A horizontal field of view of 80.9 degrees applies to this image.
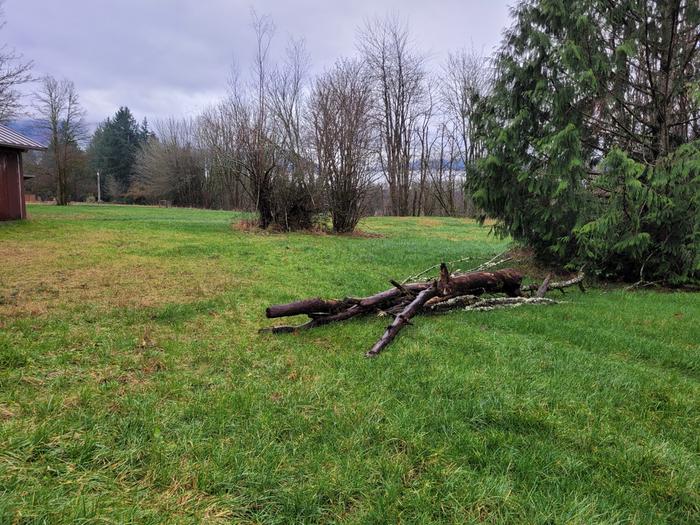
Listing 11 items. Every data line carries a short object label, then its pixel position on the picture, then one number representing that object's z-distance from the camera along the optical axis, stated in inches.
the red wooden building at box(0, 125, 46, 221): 558.3
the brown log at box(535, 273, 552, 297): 224.1
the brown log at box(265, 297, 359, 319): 150.8
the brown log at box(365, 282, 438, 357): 137.7
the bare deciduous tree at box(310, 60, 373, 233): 538.6
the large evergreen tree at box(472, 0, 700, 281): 255.3
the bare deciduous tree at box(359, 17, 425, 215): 1226.0
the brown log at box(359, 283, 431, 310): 175.8
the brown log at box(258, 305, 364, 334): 156.3
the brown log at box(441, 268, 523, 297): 196.1
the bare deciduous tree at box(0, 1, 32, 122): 627.8
